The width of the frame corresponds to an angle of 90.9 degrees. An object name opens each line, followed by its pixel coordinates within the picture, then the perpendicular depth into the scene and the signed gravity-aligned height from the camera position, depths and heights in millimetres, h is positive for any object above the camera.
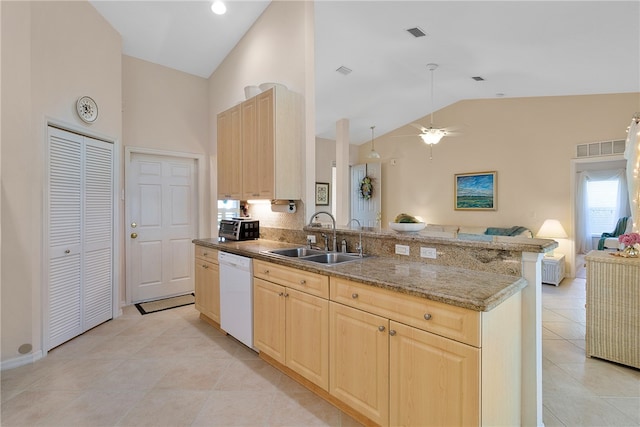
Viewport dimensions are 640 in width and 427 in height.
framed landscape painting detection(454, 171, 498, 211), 6117 +426
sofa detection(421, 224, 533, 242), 5492 -330
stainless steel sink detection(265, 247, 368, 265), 2635 -370
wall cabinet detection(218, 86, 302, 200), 3131 +698
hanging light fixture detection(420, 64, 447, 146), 4863 +1214
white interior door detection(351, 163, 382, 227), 7812 +409
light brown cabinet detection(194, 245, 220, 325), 3256 -766
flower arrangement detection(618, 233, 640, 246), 2477 -211
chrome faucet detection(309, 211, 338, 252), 2714 -266
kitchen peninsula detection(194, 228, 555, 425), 1387 -631
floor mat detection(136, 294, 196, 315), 3986 -1220
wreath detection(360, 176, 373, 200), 7891 +624
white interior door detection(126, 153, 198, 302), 4181 -171
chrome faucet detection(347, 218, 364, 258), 2532 -295
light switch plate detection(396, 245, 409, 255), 2273 -271
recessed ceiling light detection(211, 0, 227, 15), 3494 +2312
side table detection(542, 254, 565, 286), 4984 -921
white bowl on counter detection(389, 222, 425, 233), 2342 -108
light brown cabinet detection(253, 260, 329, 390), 2035 -763
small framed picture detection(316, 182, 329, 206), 7254 +450
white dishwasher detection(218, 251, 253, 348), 2701 -762
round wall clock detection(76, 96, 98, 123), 3098 +1047
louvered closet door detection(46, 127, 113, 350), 2904 -221
